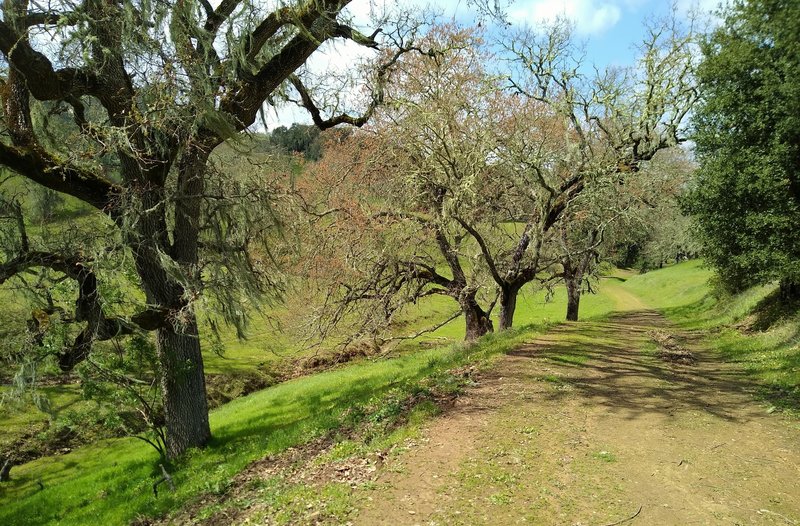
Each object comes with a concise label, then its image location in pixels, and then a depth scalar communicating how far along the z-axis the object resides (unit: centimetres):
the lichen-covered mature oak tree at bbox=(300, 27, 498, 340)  1400
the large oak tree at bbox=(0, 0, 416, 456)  851
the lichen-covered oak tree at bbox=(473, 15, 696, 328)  1357
